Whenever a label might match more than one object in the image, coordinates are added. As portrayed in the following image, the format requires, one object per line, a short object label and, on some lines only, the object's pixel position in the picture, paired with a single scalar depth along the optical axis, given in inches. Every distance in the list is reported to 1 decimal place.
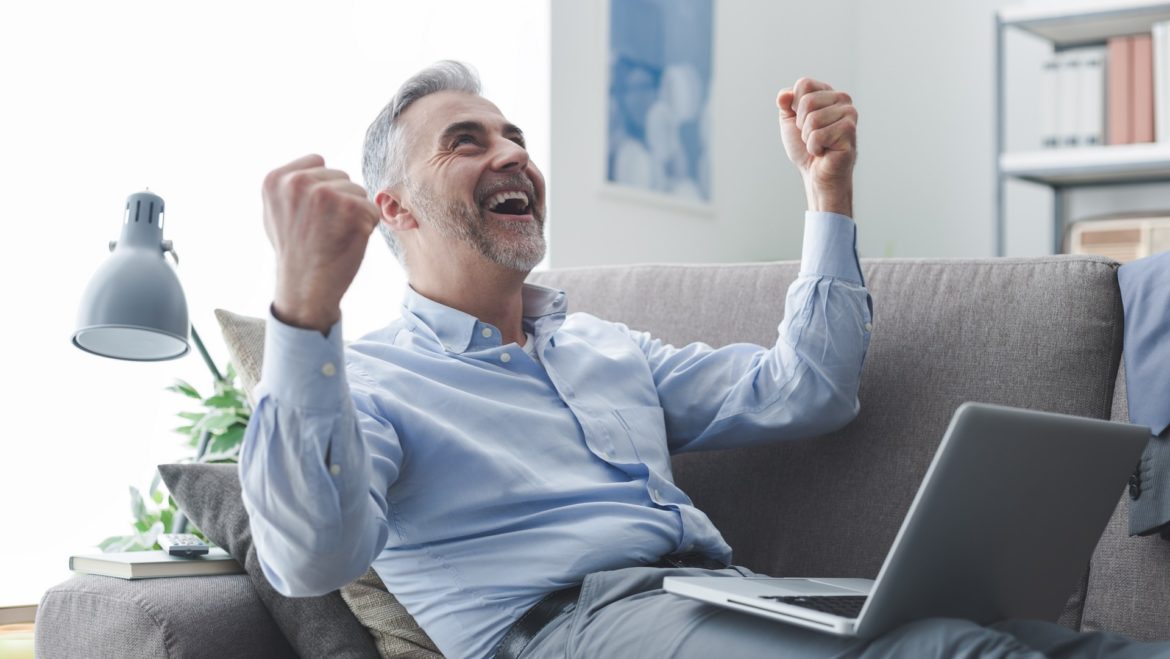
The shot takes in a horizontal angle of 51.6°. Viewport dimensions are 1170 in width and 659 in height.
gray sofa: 52.7
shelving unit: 134.6
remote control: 55.4
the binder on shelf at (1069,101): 139.6
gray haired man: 40.5
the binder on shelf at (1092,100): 138.3
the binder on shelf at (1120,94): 136.2
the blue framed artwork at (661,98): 135.1
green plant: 77.0
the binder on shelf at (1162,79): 132.2
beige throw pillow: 55.0
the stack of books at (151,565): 52.4
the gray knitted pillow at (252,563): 54.1
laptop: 38.5
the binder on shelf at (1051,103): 141.0
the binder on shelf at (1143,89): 134.6
